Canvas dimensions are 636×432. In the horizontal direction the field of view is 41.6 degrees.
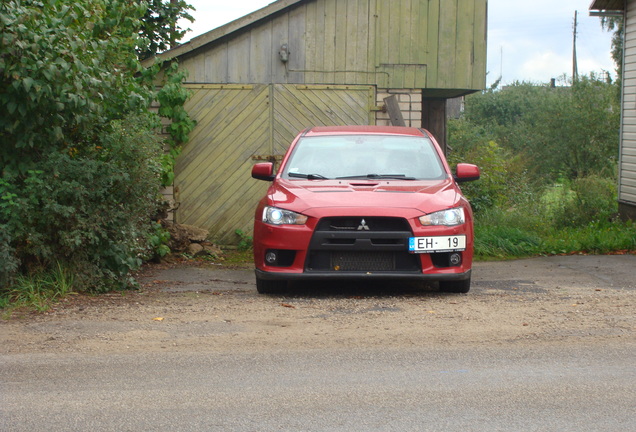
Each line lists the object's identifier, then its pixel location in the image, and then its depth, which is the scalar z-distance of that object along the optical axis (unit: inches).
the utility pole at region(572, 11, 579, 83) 2492.6
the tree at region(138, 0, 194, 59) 558.6
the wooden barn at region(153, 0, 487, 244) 495.5
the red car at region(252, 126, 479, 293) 300.5
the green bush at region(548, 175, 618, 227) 597.6
